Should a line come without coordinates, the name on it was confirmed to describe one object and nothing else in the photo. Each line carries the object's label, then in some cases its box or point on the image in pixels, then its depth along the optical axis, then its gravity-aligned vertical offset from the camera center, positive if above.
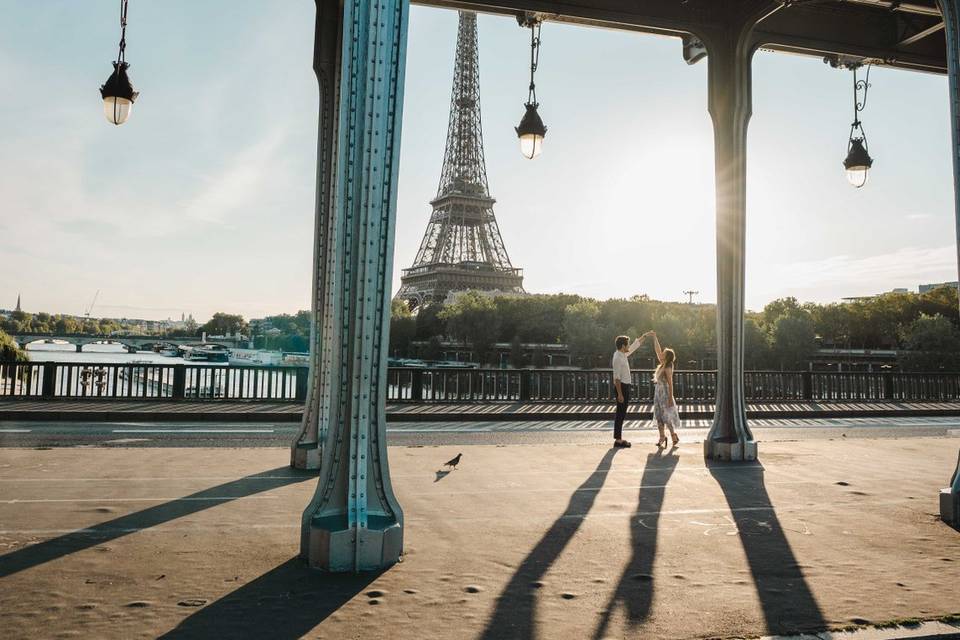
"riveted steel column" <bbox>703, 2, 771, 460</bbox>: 9.47 +2.23
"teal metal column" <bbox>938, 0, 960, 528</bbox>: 6.21 +2.73
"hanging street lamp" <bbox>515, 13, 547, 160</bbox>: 9.88 +3.29
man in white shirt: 10.84 -0.14
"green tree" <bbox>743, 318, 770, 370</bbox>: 69.50 +2.25
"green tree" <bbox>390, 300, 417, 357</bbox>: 91.00 +3.81
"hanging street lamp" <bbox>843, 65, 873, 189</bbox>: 10.84 +3.27
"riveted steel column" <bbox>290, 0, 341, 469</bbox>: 8.05 +1.31
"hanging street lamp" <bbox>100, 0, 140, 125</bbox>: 8.77 +3.22
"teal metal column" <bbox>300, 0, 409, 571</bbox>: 4.66 +0.52
